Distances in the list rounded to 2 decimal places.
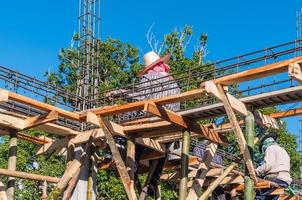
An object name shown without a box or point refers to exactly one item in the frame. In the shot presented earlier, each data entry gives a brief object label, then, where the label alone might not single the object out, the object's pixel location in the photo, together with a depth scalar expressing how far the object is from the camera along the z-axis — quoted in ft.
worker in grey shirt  42.29
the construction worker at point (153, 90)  44.14
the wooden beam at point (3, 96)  39.45
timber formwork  37.42
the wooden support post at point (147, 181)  47.11
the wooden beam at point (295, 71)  34.37
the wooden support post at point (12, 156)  43.96
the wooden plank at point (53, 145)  48.51
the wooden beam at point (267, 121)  41.43
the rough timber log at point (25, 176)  41.41
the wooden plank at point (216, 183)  41.29
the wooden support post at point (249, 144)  37.37
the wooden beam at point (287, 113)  43.19
